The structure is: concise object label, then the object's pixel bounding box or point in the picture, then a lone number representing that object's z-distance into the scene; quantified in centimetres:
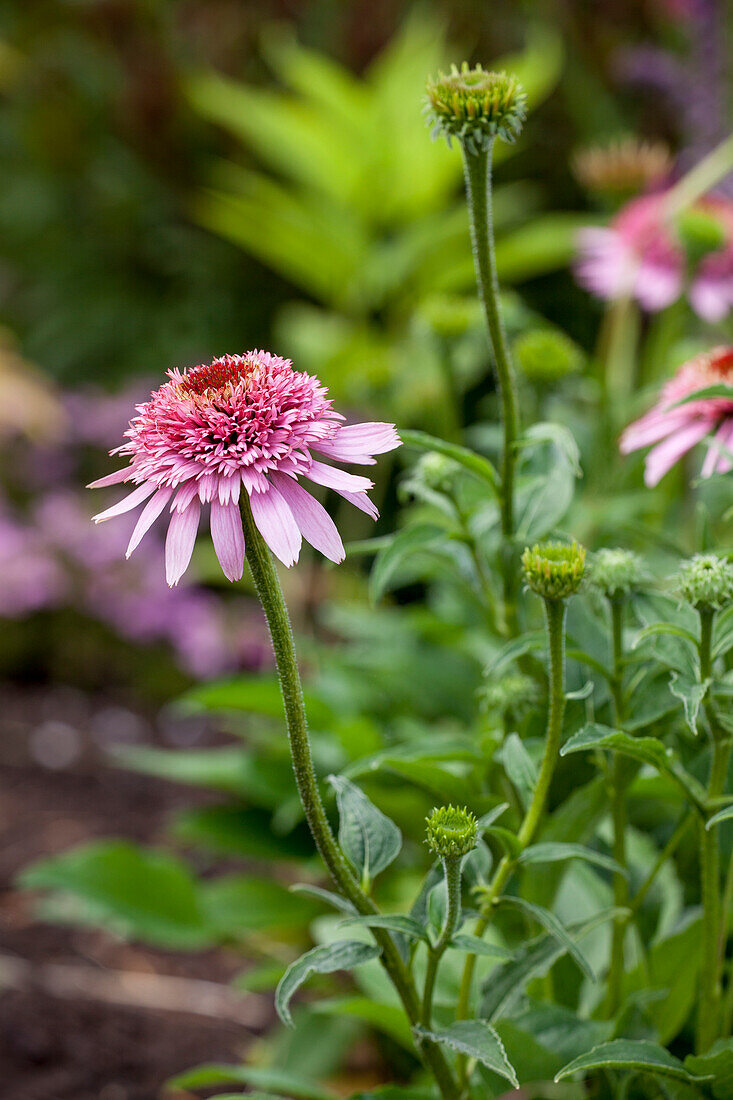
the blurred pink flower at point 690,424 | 114
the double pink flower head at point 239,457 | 102
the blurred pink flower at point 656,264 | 155
